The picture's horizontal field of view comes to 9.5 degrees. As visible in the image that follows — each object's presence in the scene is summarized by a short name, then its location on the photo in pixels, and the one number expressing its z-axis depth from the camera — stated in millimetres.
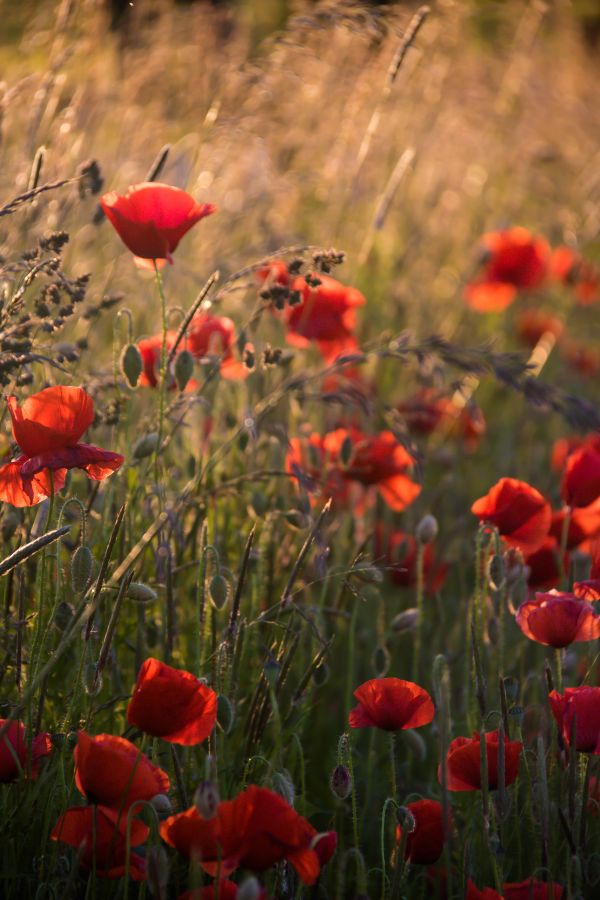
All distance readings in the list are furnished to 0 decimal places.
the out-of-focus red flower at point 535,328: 4069
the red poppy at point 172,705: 2051
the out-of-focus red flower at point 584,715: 2107
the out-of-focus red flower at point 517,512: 2293
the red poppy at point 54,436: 2109
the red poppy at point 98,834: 2047
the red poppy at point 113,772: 2016
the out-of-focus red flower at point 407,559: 2498
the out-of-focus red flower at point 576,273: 4104
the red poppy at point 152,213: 2201
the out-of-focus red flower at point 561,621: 2140
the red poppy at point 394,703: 2108
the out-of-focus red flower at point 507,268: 3781
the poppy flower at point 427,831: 2122
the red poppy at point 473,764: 2119
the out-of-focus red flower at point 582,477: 2351
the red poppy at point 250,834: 1997
